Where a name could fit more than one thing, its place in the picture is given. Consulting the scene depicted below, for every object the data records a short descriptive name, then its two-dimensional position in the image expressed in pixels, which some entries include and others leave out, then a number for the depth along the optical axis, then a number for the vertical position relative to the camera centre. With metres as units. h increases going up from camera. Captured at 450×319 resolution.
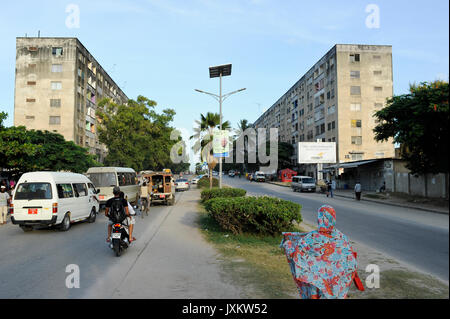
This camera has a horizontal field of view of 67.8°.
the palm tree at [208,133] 34.22 +3.79
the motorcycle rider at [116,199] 8.08 -0.86
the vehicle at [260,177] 64.78 -1.55
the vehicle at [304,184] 35.75 -1.58
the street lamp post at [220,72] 22.33 +6.64
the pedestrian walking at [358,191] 24.98 -1.60
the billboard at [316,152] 44.06 +2.27
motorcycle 7.56 -1.62
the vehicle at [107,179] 17.84 -0.61
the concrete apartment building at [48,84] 46.62 +11.68
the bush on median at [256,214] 8.78 -1.23
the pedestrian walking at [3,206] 13.70 -1.59
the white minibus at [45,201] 10.84 -1.12
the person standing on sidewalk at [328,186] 29.14 -1.45
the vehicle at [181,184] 39.61 -1.91
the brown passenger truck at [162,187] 21.05 -1.19
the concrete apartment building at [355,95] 49.04 +11.15
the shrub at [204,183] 42.46 -1.85
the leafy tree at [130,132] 38.62 +4.22
